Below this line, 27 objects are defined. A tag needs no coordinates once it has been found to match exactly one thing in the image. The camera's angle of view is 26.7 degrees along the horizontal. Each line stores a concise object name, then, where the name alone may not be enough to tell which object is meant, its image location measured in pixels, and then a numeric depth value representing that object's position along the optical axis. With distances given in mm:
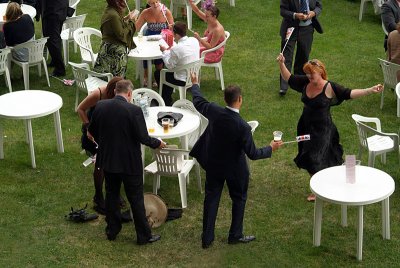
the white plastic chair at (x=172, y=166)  8836
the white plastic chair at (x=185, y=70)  11203
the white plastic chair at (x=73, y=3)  14030
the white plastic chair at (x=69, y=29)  13164
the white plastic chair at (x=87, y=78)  11172
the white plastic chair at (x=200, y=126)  9594
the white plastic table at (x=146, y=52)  11617
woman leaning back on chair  11805
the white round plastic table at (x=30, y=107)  9719
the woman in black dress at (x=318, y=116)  8703
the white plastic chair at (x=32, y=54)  12070
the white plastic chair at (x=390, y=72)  11062
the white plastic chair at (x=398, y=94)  9841
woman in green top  10906
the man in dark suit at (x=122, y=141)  7727
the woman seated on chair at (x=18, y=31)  12000
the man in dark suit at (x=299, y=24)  11711
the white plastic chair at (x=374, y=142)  9219
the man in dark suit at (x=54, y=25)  12789
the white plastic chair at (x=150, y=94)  9953
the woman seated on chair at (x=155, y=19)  12289
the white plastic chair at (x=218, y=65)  11883
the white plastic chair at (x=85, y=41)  12096
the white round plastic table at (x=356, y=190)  7688
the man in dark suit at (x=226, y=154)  7676
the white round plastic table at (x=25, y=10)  13211
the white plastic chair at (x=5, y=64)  11602
